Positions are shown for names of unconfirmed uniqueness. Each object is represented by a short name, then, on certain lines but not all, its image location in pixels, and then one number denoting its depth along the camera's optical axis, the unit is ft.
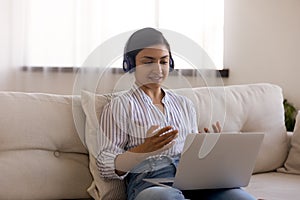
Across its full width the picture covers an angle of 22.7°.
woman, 8.60
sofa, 9.18
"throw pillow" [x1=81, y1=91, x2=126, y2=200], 9.14
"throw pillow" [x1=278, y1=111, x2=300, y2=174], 11.08
